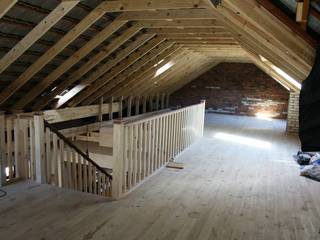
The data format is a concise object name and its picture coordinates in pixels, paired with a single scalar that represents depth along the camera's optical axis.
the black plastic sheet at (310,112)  1.82
